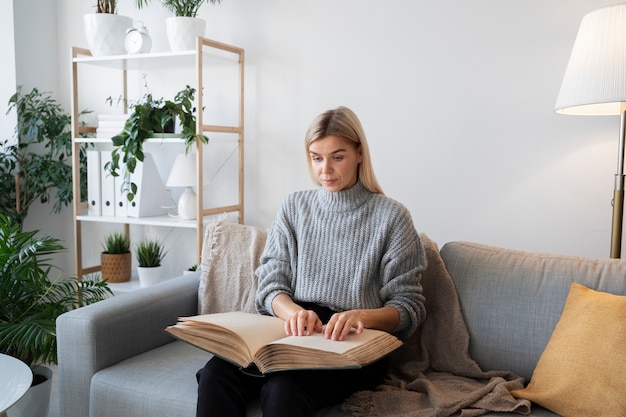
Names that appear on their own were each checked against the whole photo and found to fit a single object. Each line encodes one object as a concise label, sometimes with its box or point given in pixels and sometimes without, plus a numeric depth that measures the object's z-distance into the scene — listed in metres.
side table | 1.43
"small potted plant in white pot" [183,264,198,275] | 2.73
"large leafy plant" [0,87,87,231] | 3.02
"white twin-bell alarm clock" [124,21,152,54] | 2.74
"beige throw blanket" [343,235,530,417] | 1.49
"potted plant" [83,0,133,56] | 2.79
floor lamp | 1.74
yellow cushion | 1.41
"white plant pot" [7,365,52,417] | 2.04
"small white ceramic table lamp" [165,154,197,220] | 2.69
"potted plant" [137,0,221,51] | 2.62
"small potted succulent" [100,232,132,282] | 2.92
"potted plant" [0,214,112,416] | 1.97
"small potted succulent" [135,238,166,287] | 2.82
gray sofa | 1.65
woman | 1.62
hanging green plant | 2.67
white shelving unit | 2.59
